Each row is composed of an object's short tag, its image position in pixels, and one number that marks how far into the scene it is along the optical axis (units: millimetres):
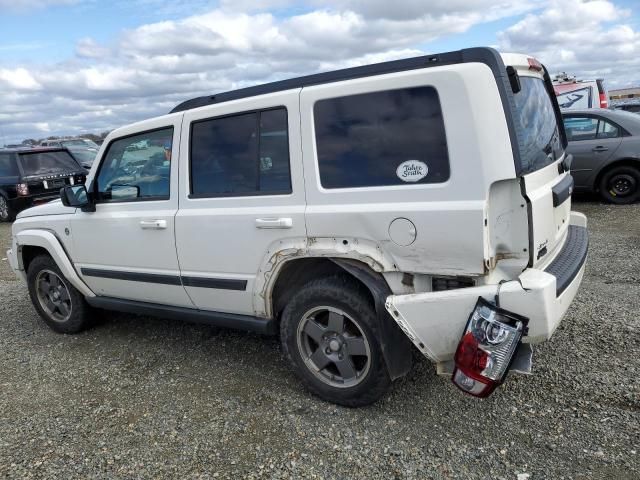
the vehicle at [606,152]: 8523
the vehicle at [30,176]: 11570
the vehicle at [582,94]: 11727
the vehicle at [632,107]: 16678
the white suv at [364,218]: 2594
